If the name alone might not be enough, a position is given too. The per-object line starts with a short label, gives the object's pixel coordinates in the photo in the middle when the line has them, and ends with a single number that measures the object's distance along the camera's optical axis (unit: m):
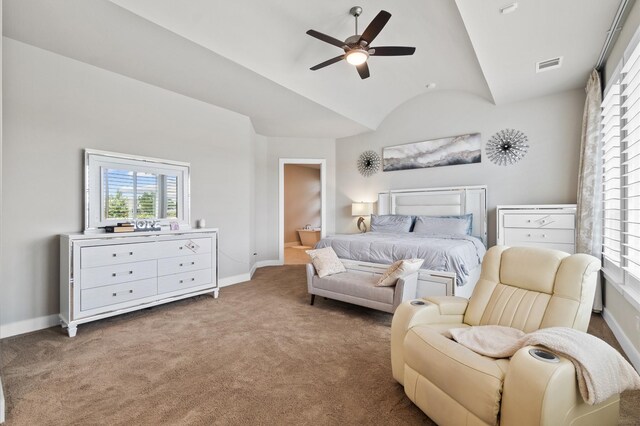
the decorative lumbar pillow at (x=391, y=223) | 4.82
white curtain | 3.34
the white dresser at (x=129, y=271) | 2.81
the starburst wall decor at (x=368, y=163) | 6.07
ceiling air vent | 3.31
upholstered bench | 3.00
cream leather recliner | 1.17
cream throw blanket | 1.17
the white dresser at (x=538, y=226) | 3.75
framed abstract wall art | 4.93
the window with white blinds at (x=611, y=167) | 2.89
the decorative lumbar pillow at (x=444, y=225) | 4.34
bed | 3.16
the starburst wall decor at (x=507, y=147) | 4.49
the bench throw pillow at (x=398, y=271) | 2.99
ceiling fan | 2.80
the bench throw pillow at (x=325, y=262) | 3.60
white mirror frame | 3.24
